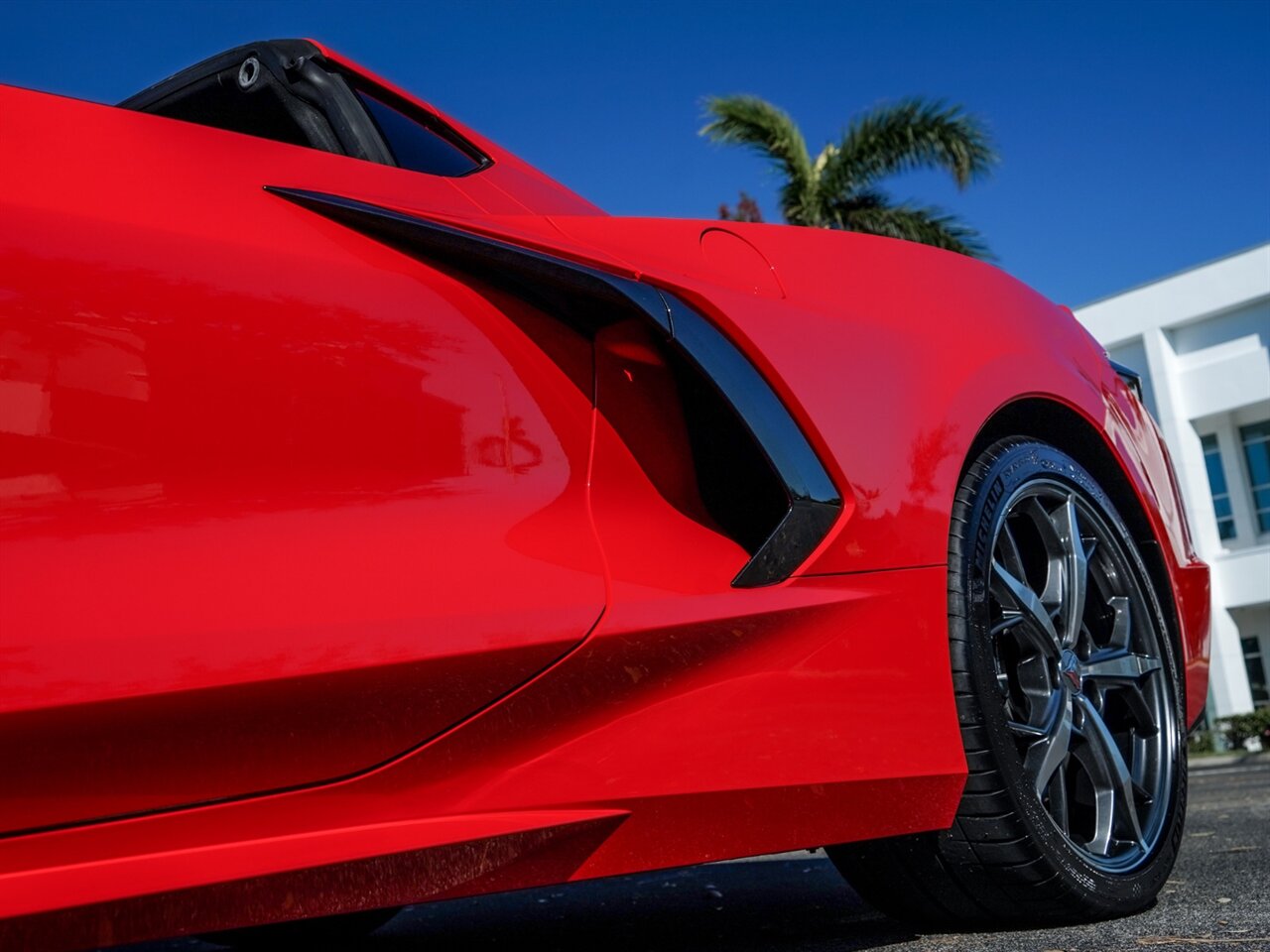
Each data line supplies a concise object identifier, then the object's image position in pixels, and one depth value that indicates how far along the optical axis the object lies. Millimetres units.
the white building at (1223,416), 25812
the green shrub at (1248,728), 21984
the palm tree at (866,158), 14492
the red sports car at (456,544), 1265
